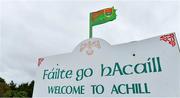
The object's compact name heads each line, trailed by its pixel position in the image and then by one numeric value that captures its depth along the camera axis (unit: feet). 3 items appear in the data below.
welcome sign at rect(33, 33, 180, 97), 5.46
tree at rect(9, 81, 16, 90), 80.43
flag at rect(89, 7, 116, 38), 7.07
